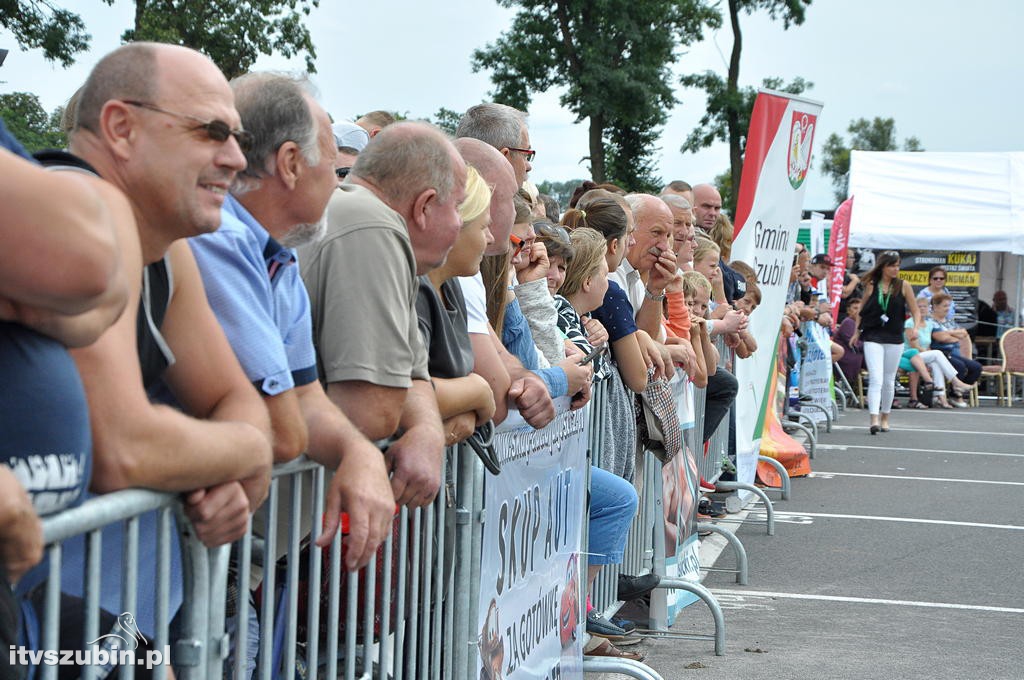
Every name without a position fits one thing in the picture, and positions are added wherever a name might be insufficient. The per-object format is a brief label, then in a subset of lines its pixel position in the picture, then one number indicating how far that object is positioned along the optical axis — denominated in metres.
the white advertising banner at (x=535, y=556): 3.43
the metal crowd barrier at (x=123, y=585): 1.67
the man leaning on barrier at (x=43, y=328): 1.44
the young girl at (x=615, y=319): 5.06
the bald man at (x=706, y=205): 10.06
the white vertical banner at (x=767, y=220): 8.79
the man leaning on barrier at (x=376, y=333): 2.79
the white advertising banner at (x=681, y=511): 6.02
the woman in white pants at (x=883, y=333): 15.21
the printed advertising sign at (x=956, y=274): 23.53
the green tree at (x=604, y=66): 37.38
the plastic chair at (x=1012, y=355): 20.73
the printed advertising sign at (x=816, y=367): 14.59
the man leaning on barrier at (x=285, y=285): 2.38
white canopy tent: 19.84
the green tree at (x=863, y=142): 90.88
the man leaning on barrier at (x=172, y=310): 1.87
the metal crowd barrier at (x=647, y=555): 5.44
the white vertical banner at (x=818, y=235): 20.33
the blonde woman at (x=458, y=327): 3.21
